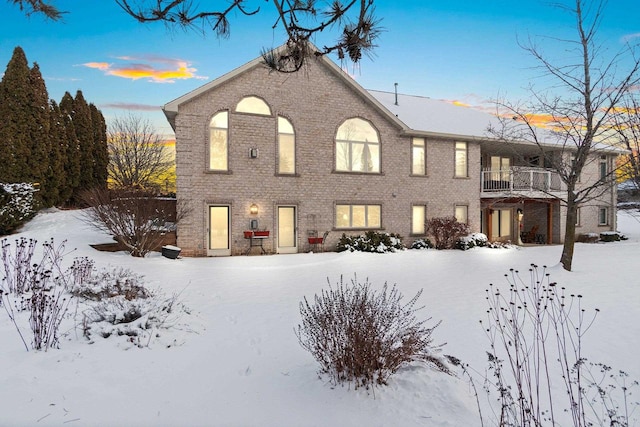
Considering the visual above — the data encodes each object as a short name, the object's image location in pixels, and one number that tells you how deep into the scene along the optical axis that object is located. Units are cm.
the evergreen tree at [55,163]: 2114
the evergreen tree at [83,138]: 2608
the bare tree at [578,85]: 1134
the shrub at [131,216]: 1305
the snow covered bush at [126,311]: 519
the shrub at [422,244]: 1805
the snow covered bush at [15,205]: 1625
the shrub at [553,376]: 414
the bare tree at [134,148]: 3034
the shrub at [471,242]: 1801
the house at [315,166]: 1515
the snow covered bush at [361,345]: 407
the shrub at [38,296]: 477
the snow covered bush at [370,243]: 1639
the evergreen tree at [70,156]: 2383
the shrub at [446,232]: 1816
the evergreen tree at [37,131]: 1919
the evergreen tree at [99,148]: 2770
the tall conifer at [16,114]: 1814
